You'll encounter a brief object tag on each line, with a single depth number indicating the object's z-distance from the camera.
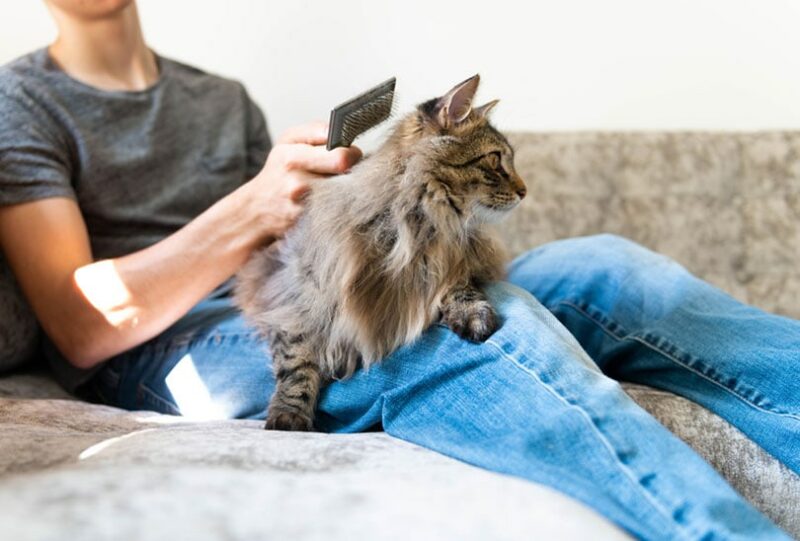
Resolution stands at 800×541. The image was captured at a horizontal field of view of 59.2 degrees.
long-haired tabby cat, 1.23
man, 0.96
